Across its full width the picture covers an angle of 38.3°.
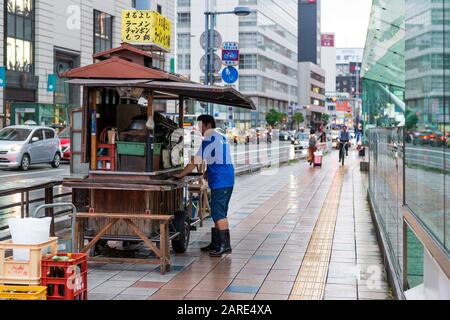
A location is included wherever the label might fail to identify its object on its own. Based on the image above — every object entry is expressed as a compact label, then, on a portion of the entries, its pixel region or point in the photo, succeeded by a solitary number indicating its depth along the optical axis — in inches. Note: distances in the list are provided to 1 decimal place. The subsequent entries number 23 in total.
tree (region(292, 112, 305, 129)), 4845.0
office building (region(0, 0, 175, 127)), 1524.4
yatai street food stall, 306.5
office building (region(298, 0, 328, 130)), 5723.4
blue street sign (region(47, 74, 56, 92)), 1562.3
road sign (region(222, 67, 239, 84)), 831.1
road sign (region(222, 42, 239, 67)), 853.8
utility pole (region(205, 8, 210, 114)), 857.3
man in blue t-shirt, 332.2
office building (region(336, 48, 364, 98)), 7603.8
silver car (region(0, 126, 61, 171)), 941.8
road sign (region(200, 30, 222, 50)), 902.9
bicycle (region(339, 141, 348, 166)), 1185.2
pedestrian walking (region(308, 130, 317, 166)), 1178.6
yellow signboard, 376.5
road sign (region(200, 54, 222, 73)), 895.1
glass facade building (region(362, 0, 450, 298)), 137.3
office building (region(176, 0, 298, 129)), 3907.5
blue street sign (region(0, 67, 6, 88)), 1352.1
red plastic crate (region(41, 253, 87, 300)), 195.0
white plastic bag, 195.6
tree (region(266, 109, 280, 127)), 4028.1
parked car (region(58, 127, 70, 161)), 1141.1
